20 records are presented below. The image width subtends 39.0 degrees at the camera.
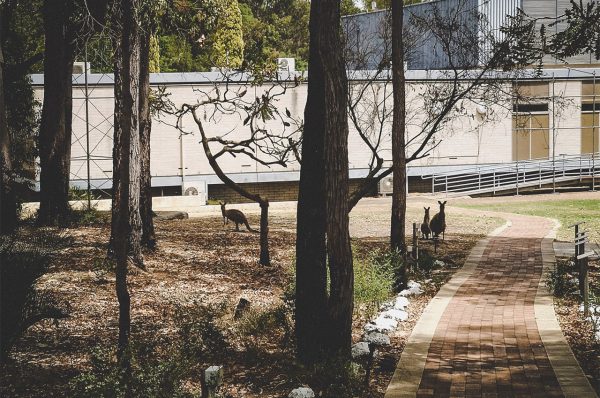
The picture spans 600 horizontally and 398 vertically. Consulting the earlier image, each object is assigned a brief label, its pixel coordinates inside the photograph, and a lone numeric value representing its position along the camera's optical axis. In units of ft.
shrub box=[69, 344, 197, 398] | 19.63
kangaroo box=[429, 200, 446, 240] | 56.18
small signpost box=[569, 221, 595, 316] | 31.32
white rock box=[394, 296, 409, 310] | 35.32
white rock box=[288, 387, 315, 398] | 20.21
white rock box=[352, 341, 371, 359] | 26.68
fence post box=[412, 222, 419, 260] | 45.06
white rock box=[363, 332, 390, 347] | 29.01
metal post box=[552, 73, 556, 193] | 106.51
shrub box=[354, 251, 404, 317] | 34.94
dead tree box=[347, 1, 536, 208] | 43.24
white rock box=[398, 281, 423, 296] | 38.75
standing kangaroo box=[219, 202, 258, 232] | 56.03
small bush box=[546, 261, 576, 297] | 37.73
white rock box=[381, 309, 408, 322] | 33.14
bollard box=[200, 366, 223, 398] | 17.57
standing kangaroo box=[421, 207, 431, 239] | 57.57
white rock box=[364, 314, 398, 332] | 31.09
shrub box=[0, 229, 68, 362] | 24.29
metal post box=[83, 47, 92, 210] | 63.86
